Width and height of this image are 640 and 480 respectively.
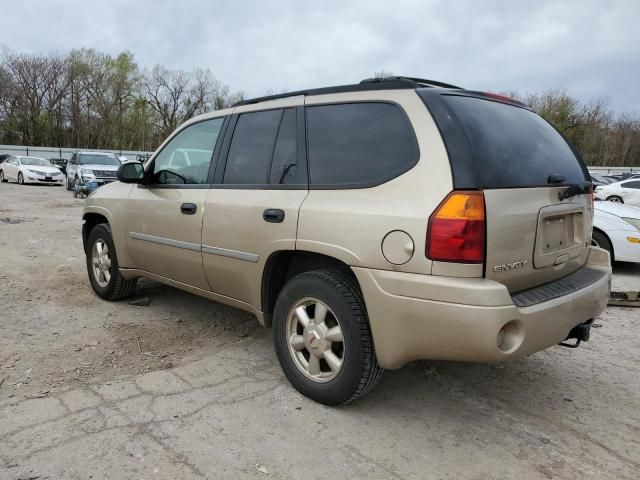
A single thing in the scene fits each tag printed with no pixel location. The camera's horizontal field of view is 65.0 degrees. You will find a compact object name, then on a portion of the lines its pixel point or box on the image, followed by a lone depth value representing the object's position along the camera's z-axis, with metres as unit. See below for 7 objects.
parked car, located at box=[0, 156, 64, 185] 22.78
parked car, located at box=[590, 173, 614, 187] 22.30
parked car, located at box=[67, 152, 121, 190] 18.84
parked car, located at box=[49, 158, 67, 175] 34.89
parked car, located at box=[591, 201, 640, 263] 6.95
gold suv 2.45
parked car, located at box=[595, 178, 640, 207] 16.00
